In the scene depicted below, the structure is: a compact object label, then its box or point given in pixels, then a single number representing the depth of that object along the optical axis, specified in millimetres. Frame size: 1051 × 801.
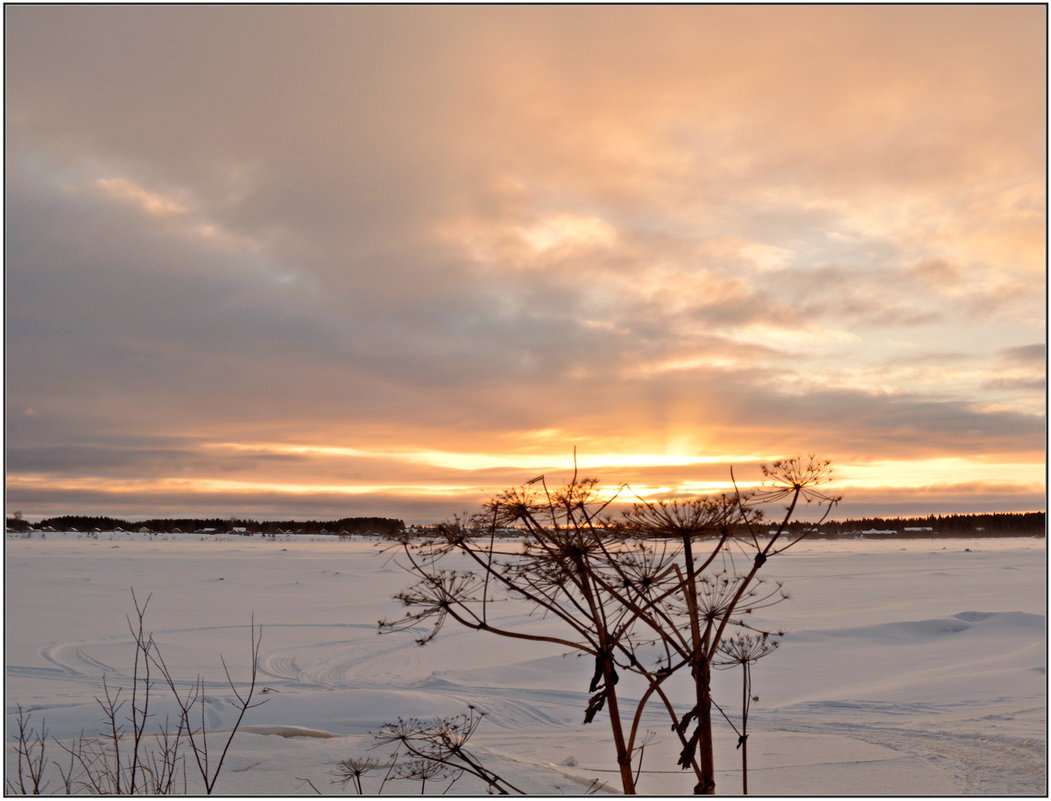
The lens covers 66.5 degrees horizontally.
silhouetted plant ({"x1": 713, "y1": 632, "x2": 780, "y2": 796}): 4490
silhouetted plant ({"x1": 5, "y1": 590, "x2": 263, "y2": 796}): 7105
